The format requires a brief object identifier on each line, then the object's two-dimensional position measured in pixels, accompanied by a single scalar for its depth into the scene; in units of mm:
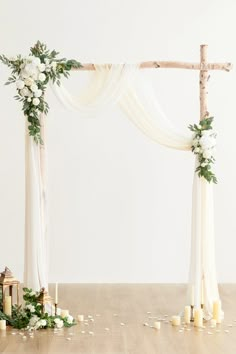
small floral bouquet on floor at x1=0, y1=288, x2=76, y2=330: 6574
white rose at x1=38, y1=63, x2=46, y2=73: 6781
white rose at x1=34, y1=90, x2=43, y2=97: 6803
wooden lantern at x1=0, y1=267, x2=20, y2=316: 6773
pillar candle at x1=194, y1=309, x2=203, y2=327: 6723
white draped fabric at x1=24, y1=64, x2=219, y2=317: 6992
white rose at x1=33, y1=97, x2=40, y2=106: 6797
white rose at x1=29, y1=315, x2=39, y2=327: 6562
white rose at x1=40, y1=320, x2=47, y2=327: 6539
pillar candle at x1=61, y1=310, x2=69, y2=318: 6797
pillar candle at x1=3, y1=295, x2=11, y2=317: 6789
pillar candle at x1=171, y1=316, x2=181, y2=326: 6801
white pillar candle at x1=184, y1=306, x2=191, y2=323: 6883
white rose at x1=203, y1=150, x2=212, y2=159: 6996
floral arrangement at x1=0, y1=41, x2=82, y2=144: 6785
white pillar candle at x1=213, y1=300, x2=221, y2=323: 6906
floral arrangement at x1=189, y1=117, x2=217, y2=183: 7000
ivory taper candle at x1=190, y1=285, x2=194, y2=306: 6980
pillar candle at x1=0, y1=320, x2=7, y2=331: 6590
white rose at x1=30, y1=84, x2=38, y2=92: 6785
